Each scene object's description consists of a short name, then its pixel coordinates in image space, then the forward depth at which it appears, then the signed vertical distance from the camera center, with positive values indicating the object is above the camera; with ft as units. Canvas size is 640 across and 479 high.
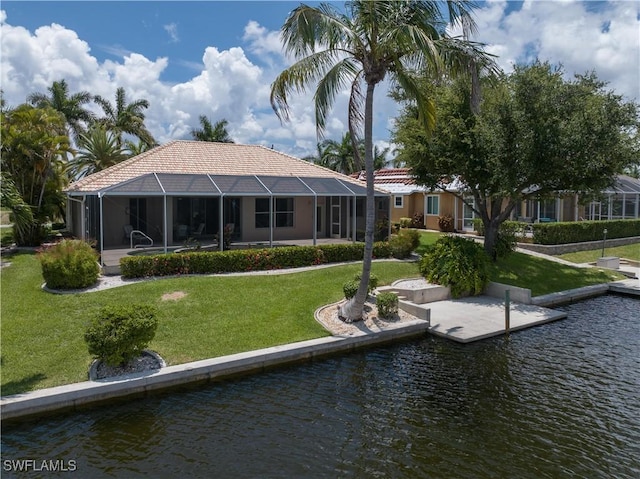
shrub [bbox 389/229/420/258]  63.67 -4.50
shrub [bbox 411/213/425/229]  101.65 -2.15
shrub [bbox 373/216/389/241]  68.39 -2.85
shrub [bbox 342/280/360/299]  41.91 -7.08
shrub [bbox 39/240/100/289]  42.50 -5.55
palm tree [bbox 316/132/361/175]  149.38 +17.64
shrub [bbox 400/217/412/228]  101.30 -2.43
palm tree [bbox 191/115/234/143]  136.56 +22.30
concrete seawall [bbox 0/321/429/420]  24.66 -10.23
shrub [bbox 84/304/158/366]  27.66 -7.57
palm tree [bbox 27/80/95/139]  118.11 +25.94
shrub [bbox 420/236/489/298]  50.98 -6.06
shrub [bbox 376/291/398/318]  40.75 -8.24
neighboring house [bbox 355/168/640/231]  94.07 +1.05
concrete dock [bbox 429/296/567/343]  39.60 -9.91
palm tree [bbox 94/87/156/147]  125.90 +24.10
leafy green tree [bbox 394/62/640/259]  49.42 +8.55
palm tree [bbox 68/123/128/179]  97.60 +10.83
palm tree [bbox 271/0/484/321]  34.65 +12.21
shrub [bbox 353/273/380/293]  43.68 -6.57
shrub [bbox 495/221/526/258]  62.80 -4.13
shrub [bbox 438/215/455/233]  94.89 -2.39
